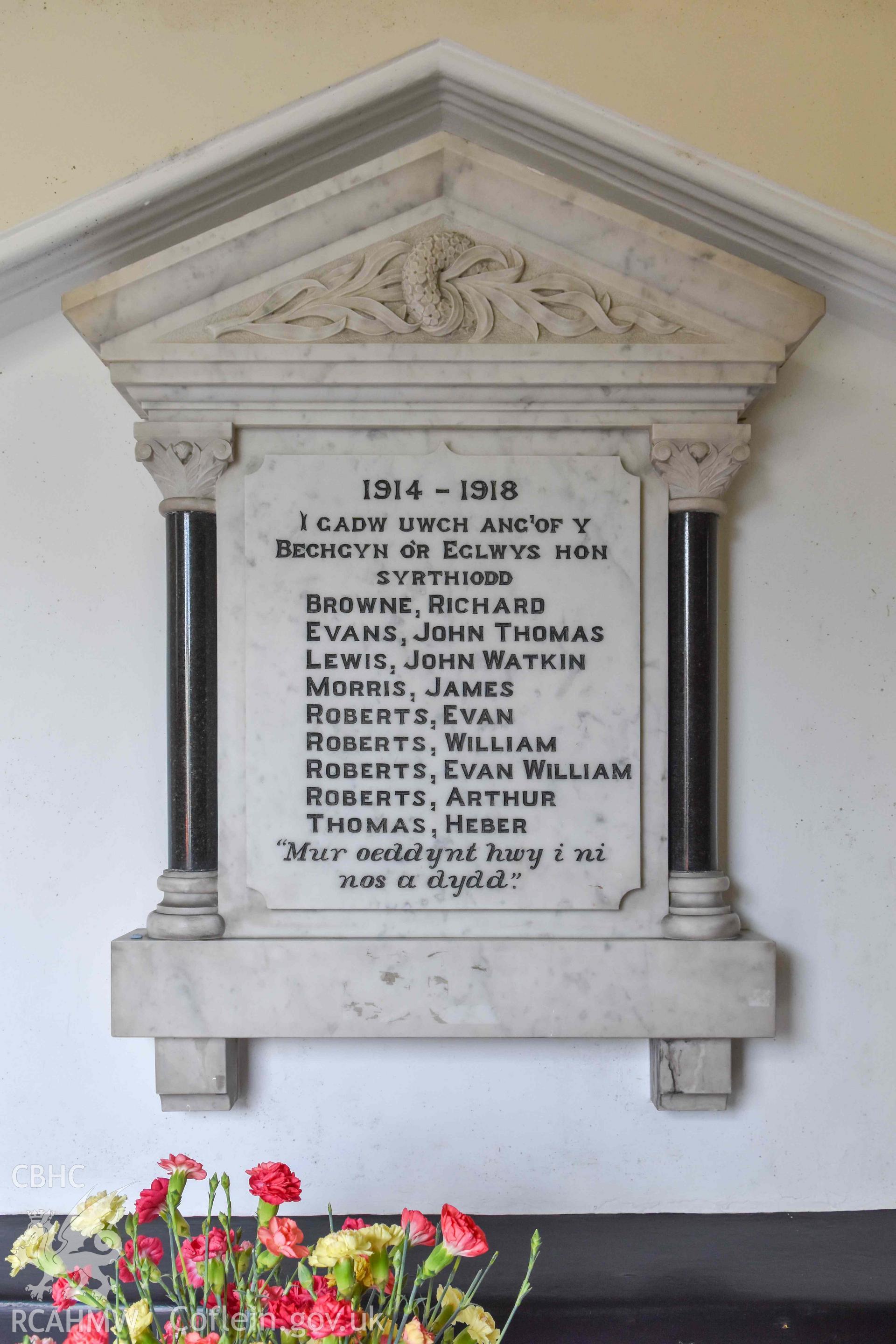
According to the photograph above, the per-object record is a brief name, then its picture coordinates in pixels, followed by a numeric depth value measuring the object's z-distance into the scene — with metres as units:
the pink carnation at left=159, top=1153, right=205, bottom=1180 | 1.24
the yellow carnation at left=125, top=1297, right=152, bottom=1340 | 1.07
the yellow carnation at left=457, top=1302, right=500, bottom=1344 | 1.13
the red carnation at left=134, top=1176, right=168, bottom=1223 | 1.20
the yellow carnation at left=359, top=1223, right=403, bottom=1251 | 1.10
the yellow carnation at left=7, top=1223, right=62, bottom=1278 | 1.11
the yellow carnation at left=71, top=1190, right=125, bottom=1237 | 1.11
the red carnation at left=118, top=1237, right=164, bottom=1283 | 1.21
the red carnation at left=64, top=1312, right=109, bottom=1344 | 1.04
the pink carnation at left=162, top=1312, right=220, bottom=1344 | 1.05
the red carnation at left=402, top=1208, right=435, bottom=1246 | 1.19
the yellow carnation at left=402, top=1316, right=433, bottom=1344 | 1.07
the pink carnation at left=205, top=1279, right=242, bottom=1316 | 1.24
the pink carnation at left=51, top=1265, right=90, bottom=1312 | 1.15
